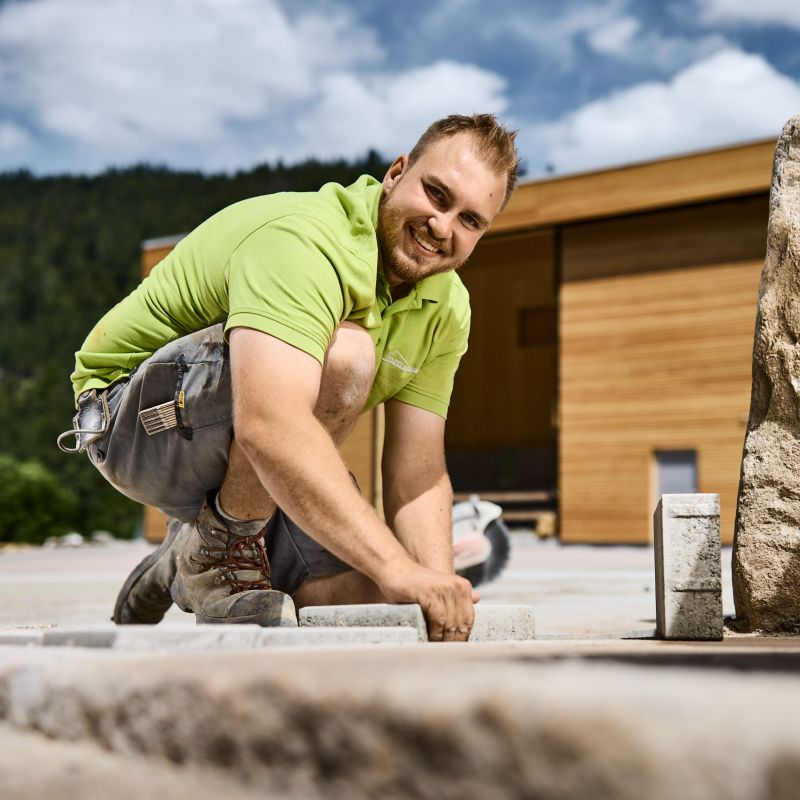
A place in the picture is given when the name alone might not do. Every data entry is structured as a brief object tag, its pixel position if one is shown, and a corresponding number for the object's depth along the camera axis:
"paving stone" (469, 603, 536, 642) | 1.98
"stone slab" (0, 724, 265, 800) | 0.85
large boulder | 2.36
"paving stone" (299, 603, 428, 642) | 1.76
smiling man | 1.85
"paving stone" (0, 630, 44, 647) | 1.39
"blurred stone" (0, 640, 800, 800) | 0.64
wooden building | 8.93
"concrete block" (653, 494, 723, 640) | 2.25
